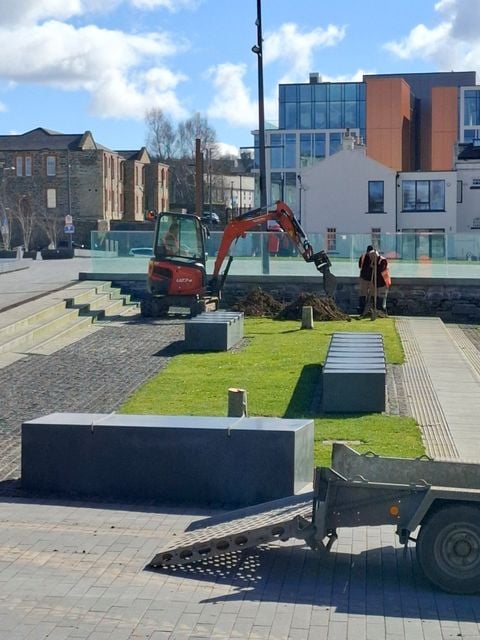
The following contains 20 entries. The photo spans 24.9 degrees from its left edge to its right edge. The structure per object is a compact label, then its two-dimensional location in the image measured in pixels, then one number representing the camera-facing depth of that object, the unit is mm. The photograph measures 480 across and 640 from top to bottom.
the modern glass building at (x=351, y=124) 91312
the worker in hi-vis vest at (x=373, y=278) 32094
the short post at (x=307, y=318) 27781
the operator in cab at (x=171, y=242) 30672
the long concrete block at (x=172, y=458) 10734
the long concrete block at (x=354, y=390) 15281
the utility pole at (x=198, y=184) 42216
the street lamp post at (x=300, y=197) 68875
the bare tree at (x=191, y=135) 126625
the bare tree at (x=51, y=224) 90438
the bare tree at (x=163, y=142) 129500
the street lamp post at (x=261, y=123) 34531
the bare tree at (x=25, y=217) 88750
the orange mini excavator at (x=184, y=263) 30266
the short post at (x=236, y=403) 12656
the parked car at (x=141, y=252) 36356
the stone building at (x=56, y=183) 92375
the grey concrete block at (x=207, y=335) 22656
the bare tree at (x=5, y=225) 79619
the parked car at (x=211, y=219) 33956
